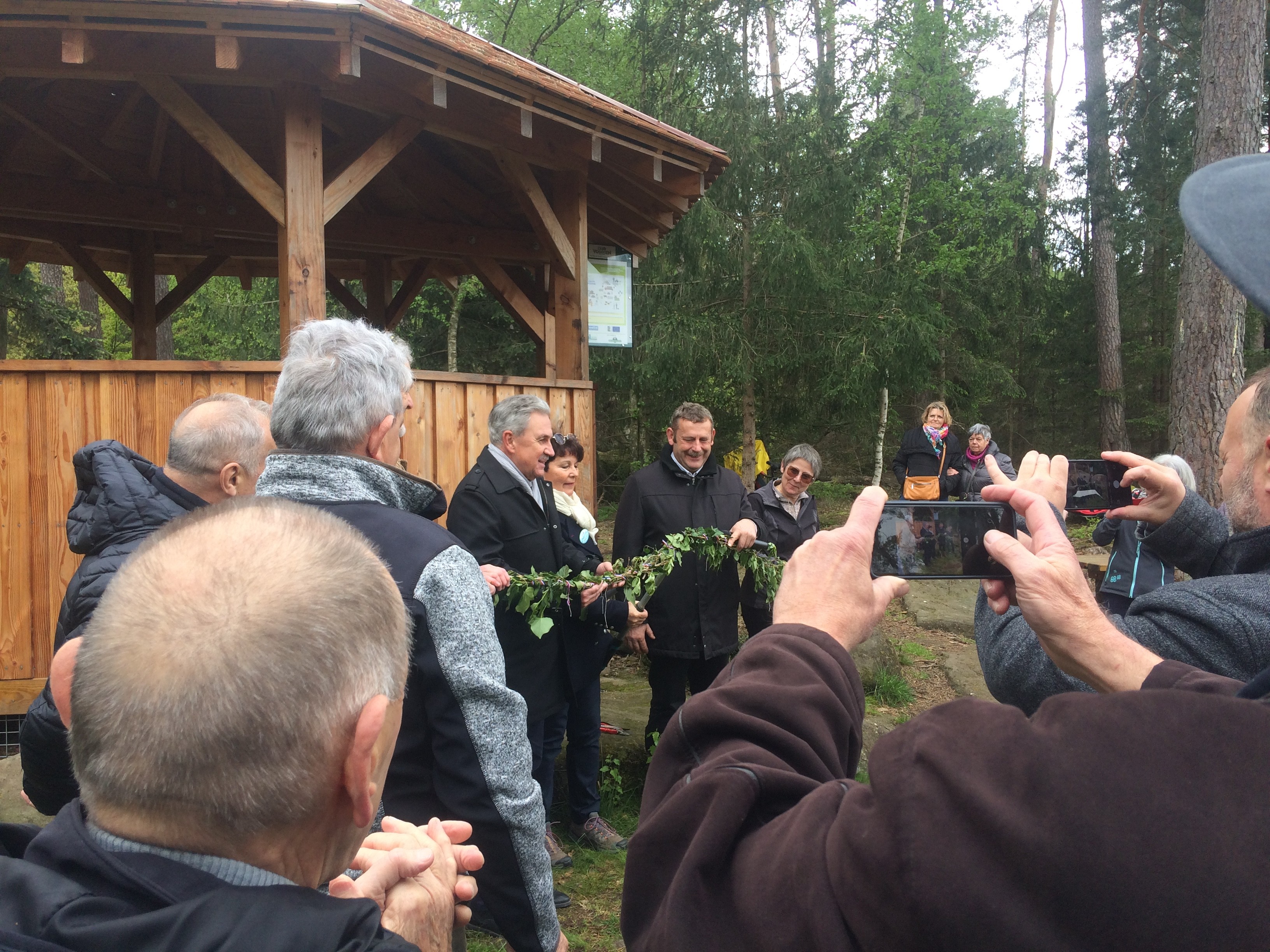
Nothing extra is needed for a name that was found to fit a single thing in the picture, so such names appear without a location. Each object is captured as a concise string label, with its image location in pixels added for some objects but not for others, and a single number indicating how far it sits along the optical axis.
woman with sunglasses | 5.61
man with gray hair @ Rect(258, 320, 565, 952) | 2.06
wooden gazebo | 4.46
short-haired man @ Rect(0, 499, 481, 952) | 0.91
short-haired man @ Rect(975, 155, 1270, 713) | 1.60
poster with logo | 6.77
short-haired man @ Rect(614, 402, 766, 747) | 5.08
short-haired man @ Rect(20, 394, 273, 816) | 2.24
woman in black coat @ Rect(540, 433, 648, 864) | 4.38
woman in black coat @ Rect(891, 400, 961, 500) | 9.76
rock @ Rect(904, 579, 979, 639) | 9.09
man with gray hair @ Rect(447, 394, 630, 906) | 4.07
